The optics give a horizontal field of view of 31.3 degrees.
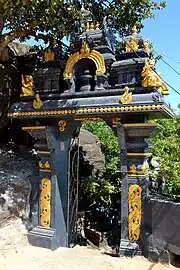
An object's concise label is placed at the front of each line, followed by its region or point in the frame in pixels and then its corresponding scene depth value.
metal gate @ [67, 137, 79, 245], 6.52
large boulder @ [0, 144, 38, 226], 6.10
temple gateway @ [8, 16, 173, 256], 5.28
